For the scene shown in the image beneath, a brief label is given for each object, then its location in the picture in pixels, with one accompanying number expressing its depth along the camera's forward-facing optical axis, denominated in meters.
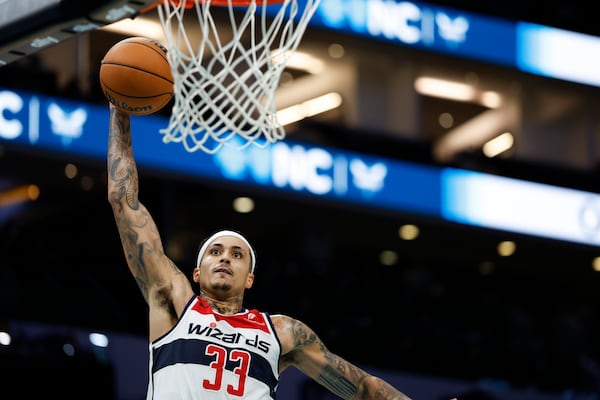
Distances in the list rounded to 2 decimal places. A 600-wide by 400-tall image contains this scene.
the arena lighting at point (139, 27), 14.65
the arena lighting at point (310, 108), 16.08
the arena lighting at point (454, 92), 18.06
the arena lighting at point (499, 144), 18.14
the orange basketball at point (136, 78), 5.87
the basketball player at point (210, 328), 5.53
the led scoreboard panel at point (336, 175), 12.43
